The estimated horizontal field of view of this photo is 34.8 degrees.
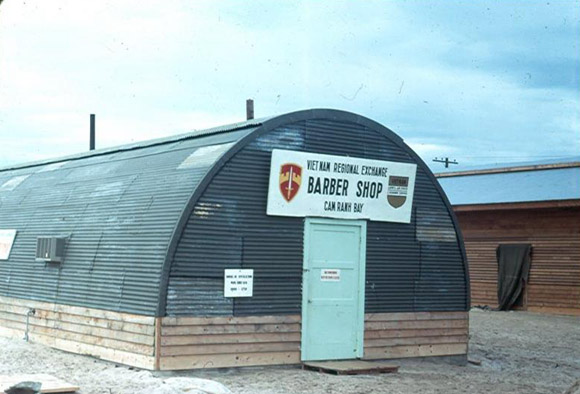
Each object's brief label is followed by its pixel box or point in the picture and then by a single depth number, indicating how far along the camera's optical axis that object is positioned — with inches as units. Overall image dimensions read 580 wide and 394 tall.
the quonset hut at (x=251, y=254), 502.6
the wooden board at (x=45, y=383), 401.5
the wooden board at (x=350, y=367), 520.4
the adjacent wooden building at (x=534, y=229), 913.5
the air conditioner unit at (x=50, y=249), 593.3
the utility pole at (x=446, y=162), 2492.1
